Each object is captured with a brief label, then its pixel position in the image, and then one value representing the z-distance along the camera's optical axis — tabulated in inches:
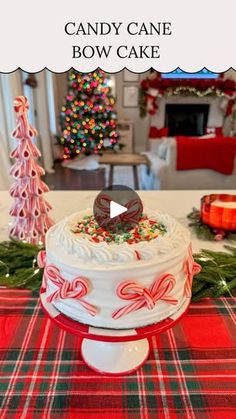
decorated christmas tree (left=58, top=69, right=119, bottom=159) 194.1
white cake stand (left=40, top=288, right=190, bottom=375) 22.6
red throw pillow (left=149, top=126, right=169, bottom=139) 221.3
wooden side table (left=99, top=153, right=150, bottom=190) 173.3
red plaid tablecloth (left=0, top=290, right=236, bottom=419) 23.7
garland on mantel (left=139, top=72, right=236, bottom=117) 213.6
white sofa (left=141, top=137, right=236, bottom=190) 115.1
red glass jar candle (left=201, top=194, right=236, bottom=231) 47.1
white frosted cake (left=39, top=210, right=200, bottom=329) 22.2
